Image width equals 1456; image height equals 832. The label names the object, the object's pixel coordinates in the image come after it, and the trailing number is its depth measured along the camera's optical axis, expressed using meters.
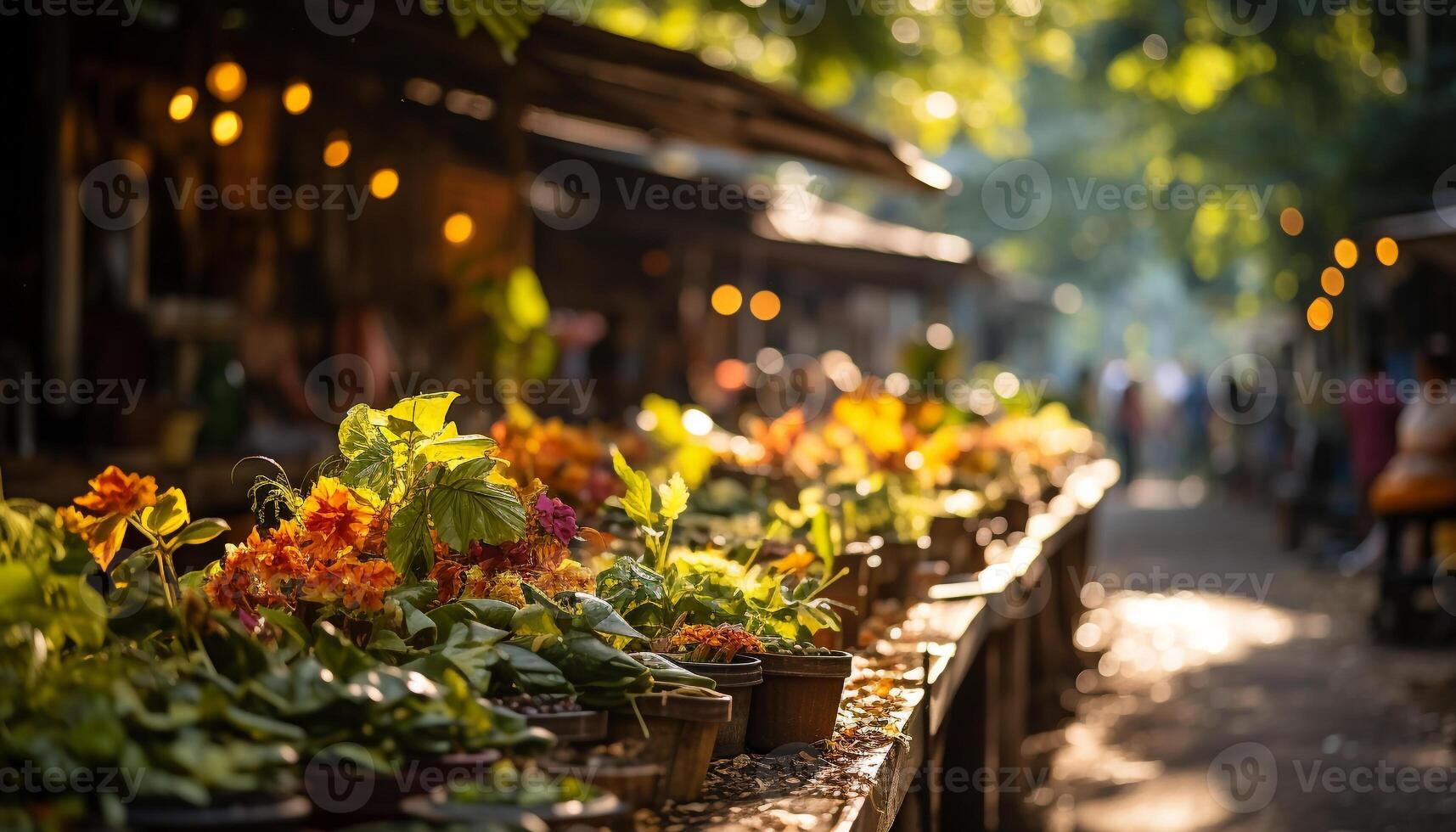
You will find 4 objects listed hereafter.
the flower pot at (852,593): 3.72
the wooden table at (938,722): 2.34
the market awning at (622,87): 6.45
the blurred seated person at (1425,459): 9.52
